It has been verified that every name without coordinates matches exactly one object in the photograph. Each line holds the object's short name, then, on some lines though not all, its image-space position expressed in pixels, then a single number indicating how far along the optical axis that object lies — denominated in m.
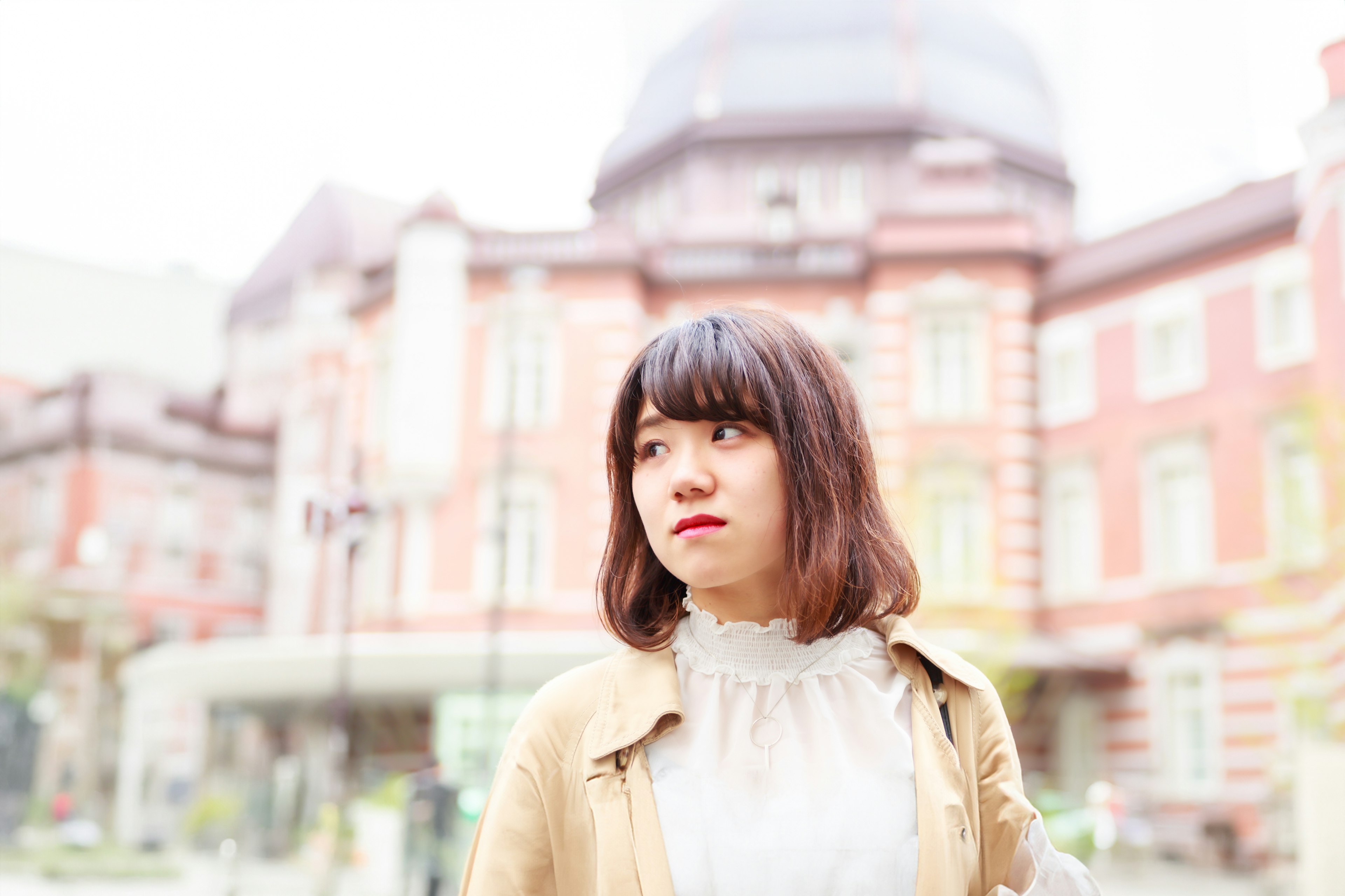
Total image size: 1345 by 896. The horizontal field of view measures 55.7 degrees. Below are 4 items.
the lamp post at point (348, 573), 15.03
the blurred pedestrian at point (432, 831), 8.23
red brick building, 13.01
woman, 1.16
